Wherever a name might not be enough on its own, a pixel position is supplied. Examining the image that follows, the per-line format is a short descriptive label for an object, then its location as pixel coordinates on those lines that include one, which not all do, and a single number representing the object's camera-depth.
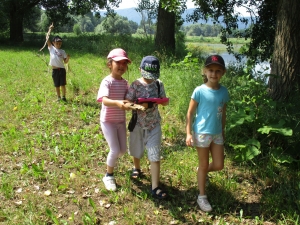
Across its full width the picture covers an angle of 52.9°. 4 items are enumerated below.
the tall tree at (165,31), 12.05
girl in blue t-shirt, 3.12
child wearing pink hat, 3.42
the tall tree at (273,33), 5.01
